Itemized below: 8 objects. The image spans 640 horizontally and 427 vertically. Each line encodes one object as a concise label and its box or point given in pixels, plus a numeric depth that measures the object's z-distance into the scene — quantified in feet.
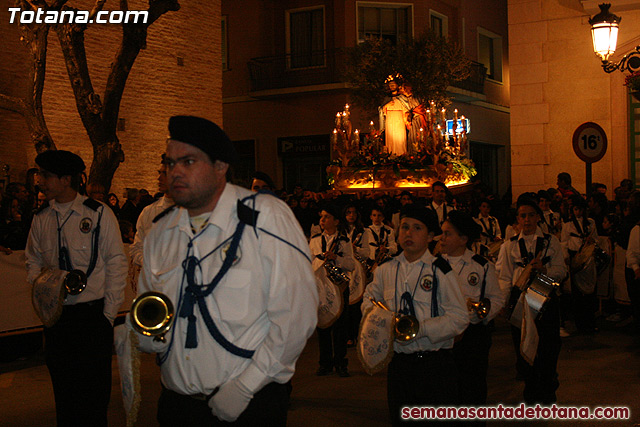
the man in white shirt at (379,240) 40.40
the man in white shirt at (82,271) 18.28
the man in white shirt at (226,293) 10.18
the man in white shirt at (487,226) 47.57
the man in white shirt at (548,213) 41.16
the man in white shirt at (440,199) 48.60
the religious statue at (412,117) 65.62
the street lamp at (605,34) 43.88
